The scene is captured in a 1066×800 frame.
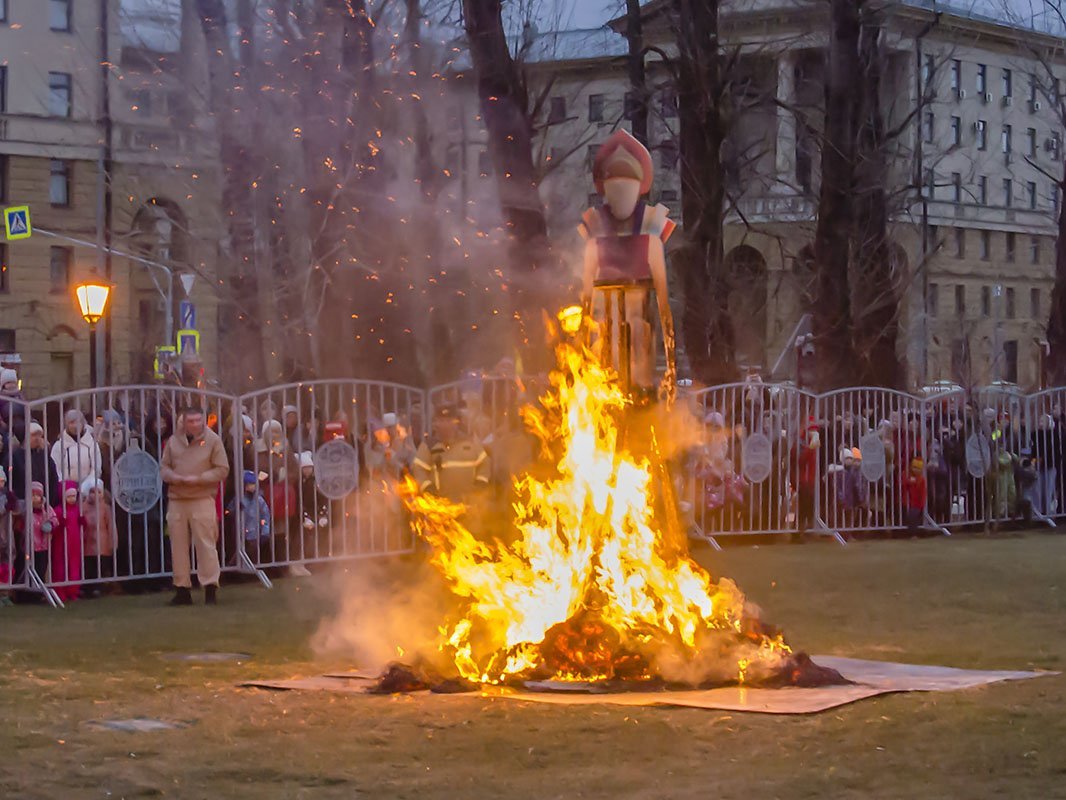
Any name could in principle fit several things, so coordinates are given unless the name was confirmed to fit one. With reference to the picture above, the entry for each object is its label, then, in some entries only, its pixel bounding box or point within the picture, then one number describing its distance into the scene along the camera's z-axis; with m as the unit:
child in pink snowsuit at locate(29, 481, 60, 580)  17.78
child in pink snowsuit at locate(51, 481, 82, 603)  17.97
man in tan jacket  17.78
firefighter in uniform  17.30
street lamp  28.55
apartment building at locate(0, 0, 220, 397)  64.62
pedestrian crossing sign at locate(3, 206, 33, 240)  37.88
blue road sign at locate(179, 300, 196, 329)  38.72
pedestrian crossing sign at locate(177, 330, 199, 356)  35.53
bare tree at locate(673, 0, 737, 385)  29.83
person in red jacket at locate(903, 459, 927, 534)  26.67
